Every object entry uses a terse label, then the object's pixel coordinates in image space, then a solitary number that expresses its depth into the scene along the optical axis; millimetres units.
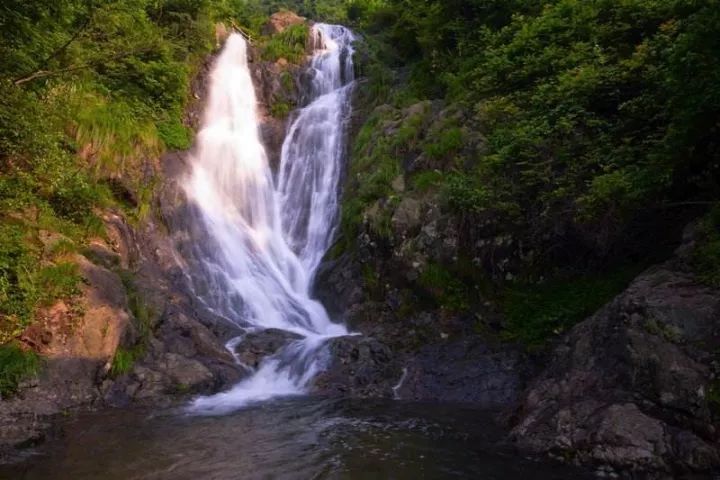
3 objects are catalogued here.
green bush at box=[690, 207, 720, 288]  6418
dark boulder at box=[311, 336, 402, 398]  9945
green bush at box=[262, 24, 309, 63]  22422
